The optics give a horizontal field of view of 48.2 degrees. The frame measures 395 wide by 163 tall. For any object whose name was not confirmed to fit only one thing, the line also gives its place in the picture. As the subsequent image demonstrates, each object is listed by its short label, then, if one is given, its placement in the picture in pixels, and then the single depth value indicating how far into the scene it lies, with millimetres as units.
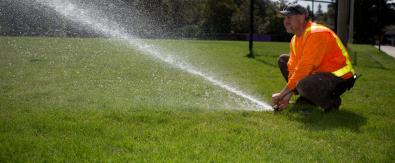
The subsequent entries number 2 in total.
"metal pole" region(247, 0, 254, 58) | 14445
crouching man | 5070
